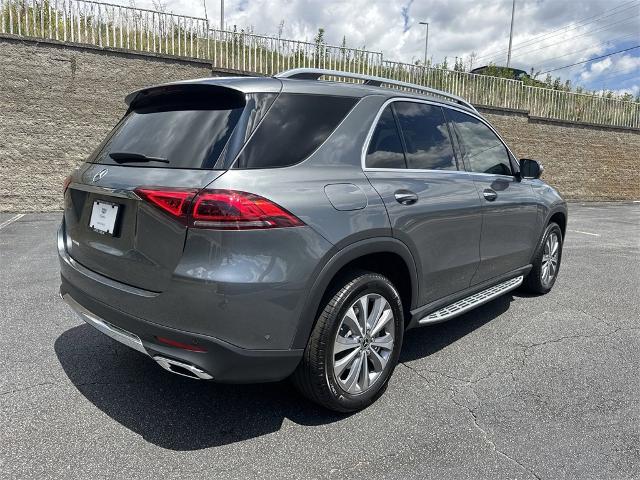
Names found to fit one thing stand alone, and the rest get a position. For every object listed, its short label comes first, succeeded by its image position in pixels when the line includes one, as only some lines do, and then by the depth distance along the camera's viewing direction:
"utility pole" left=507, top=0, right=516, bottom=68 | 25.89
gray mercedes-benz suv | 2.13
